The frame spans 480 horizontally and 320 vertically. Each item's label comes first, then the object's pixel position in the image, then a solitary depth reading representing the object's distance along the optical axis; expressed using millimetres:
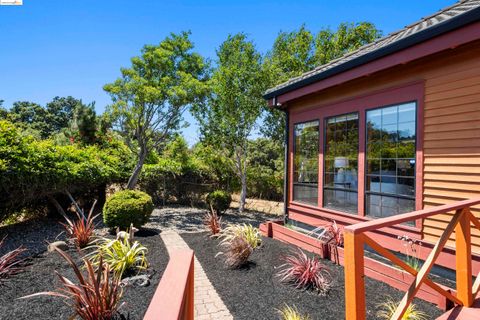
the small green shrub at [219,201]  10898
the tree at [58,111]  40312
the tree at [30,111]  39297
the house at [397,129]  3906
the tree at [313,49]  12836
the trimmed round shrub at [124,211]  6848
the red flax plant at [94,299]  2649
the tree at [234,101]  11461
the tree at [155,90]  9922
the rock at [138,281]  3837
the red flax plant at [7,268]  3855
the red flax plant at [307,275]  3668
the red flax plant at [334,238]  4663
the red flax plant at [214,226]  6688
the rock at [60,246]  5112
